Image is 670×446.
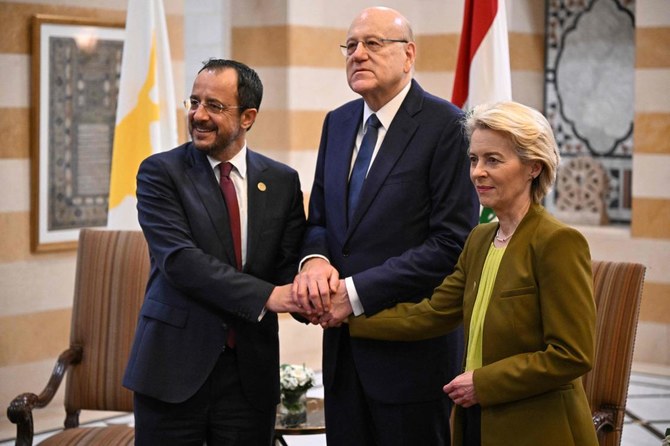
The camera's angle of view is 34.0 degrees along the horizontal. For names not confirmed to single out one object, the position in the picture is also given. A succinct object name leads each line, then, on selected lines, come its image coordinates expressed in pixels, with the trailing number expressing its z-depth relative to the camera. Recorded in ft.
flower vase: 15.99
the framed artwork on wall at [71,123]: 21.58
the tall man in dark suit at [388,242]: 11.69
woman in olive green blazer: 9.54
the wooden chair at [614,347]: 12.96
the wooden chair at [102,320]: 15.67
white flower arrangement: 15.93
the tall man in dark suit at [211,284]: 11.33
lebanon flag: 18.56
